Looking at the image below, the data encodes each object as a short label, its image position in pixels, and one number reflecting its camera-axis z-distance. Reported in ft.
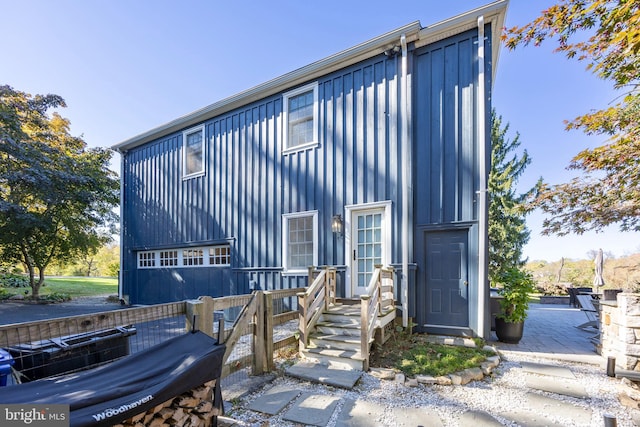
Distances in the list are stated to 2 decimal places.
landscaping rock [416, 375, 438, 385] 11.75
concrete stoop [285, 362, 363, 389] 11.71
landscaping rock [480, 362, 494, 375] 12.62
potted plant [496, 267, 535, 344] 16.85
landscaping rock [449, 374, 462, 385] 11.74
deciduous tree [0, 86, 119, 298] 34.55
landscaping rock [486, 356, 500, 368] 13.32
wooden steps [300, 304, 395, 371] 13.41
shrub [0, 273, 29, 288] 46.62
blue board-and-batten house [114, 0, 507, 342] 17.30
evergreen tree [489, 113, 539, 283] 43.88
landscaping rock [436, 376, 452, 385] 11.72
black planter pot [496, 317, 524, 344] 16.99
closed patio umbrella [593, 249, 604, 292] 27.50
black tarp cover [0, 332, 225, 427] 4.82
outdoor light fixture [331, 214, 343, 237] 20.03
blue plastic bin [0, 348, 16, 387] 6.79
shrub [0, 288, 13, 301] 38.65
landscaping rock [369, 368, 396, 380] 12.23
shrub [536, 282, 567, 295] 39.70
